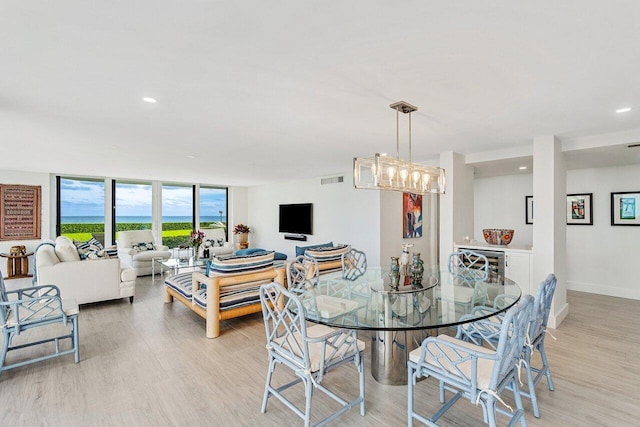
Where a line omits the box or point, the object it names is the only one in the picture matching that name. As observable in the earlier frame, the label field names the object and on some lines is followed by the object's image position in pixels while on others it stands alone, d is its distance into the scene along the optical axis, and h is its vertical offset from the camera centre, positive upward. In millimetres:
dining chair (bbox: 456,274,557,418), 2119 -904
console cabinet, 3967 -688
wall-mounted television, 7840 -88
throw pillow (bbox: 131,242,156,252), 7234 -726
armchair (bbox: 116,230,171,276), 6812 -827
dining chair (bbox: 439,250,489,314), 2625 -723
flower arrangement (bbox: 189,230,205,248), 6641 -514
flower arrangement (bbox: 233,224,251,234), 9883 -446
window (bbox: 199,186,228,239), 9750 +265
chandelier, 2676 +393
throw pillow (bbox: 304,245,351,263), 4715 -598
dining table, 2141 -734
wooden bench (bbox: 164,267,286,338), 3572 -964
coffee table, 5684 -920
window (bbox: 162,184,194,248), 8984 +43
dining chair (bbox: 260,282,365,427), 1917 -919
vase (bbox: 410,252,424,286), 3078 -568
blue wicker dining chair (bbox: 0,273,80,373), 2652 -914
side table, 6473 -1053
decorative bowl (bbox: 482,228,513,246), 4324 -327
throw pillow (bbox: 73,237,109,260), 4652 -532
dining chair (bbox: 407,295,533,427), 1639 -915
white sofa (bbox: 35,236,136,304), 4198 -848
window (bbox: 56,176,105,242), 7547 +198
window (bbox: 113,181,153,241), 8227 +265
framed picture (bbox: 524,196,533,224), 5988 +67
